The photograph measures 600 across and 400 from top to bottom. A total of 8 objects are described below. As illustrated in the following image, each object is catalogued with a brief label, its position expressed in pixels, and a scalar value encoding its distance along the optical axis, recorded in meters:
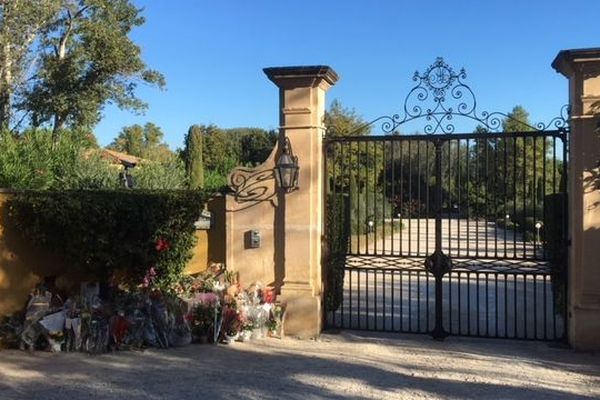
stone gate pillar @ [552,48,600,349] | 6.64
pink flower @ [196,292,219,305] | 7.17
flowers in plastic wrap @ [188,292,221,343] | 7.15
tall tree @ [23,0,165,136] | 24.20
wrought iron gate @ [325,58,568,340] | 7.14
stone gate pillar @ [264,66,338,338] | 7.52
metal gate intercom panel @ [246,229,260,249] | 7.73
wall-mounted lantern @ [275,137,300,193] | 7.45
